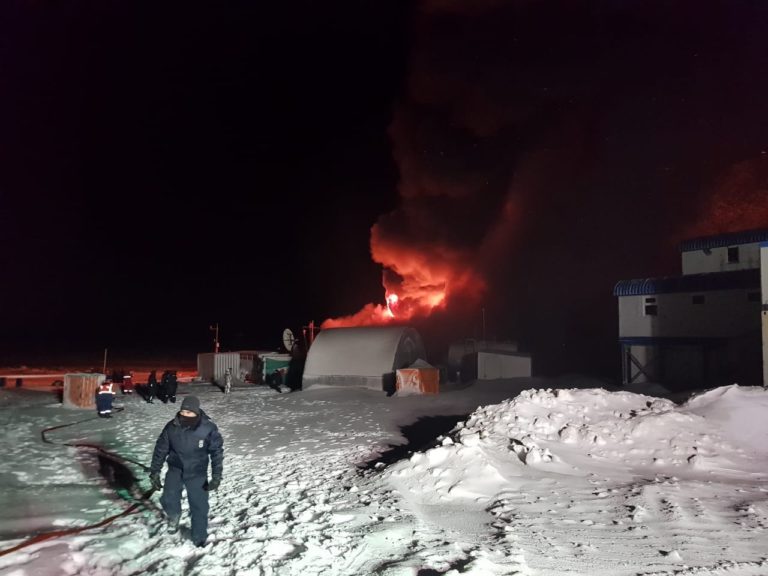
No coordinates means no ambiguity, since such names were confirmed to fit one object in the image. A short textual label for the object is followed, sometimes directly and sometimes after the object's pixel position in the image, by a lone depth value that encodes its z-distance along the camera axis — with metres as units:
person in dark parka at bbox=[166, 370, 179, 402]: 20.11
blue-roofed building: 23.95
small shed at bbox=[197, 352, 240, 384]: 30.20
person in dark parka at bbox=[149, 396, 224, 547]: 6.18
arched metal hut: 23.59
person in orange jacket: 16.27
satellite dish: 31.33
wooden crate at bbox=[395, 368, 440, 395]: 21.34
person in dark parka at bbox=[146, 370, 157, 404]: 20.38
